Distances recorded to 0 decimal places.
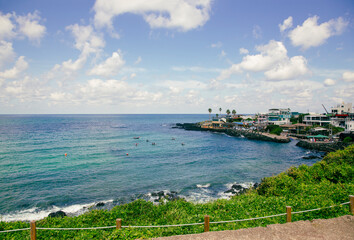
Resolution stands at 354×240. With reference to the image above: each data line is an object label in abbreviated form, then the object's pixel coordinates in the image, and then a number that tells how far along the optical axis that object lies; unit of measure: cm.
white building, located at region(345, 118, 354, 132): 5512
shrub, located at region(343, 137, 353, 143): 4809
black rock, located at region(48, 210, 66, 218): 1765
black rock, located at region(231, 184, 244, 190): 2376
